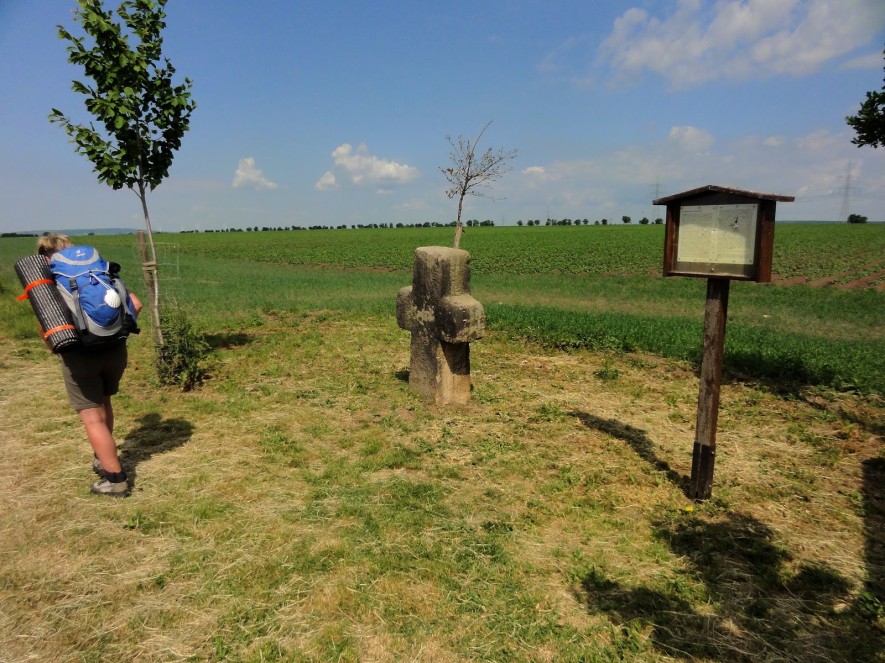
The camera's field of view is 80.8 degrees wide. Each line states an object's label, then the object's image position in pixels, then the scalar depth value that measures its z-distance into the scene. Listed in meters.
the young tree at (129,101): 7.83
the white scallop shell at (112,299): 4.20
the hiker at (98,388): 4.34
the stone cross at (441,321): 6.45
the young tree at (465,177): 14.48
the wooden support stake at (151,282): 8.07
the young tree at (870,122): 6.23
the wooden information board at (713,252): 4.09
